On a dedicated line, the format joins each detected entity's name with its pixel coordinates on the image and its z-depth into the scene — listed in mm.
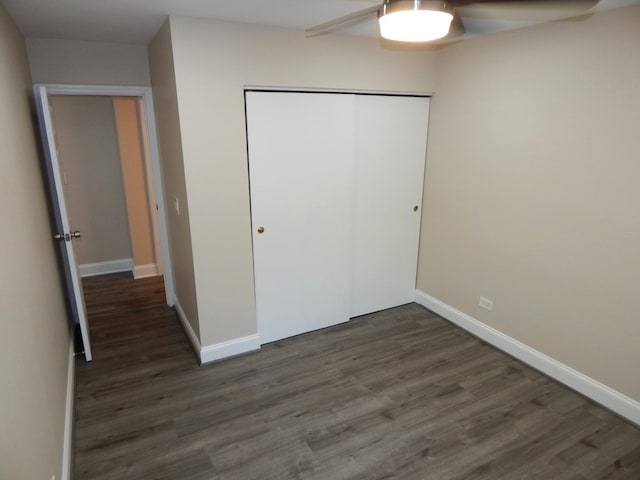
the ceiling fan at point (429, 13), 1191
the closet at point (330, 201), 2801
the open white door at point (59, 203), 2477
